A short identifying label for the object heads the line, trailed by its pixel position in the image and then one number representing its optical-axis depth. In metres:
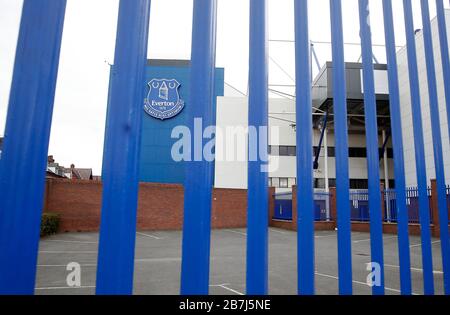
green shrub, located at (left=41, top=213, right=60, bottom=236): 13.91
